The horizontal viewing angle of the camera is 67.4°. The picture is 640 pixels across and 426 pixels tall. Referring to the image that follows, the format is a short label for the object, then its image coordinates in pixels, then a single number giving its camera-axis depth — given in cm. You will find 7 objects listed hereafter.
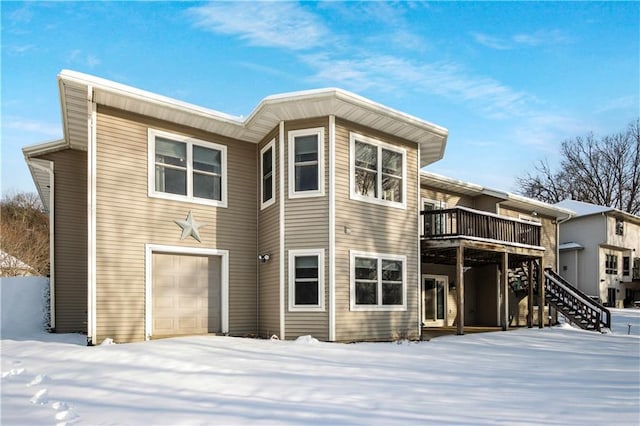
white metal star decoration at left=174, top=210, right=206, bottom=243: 1197
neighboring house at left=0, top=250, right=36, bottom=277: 2448
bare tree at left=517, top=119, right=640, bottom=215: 4259
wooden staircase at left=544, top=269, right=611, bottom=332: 1653
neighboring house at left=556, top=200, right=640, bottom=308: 3003
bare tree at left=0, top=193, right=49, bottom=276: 2628
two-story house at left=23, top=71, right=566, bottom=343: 1093
